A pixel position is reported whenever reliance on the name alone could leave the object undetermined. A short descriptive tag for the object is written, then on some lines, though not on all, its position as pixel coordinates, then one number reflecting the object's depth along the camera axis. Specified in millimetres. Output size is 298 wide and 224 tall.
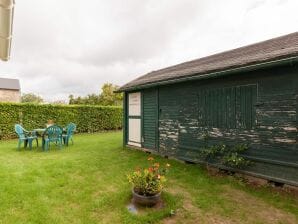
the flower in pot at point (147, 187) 3350
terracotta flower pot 3326
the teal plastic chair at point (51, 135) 8094
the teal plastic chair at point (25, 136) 8312
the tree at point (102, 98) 26281
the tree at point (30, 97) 49803
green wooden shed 4031
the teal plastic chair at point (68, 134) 9211
